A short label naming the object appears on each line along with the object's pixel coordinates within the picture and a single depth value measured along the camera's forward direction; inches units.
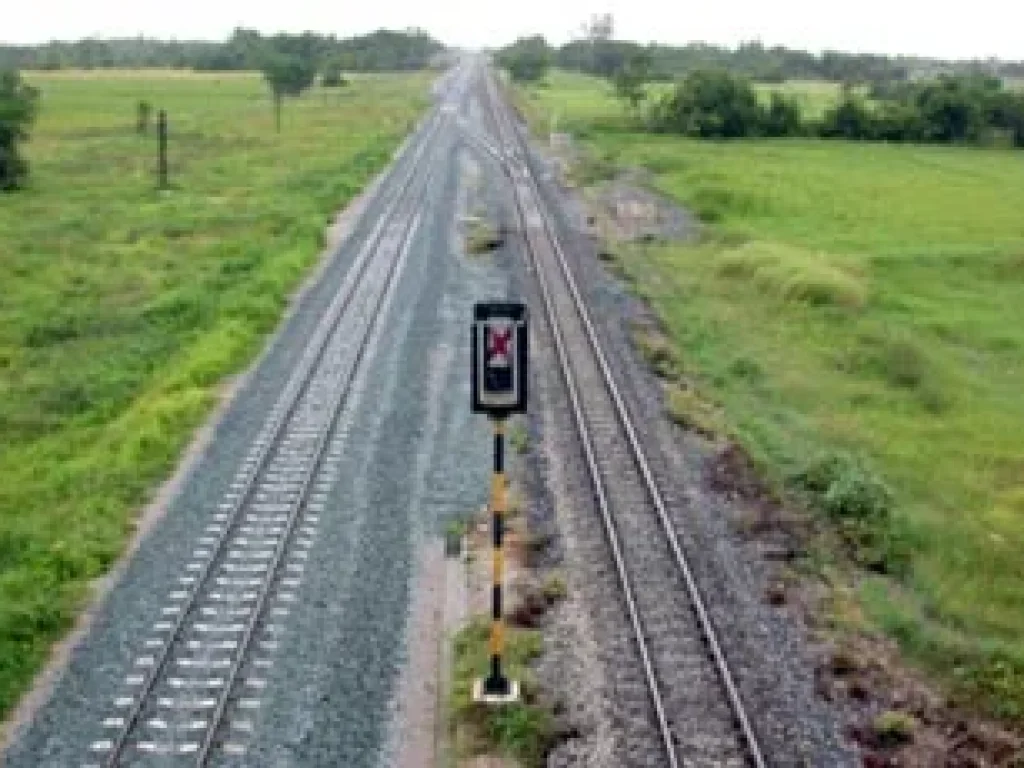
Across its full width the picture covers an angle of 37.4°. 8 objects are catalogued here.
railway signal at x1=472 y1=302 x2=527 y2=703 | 538.9
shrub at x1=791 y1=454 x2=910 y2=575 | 769.6
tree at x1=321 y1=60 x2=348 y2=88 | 6058.1
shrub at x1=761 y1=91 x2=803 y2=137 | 3779.5
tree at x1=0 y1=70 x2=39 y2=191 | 2416.3
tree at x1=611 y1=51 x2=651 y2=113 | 4013.3
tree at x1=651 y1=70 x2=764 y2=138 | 3666.3
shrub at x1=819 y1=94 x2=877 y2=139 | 3816.4
